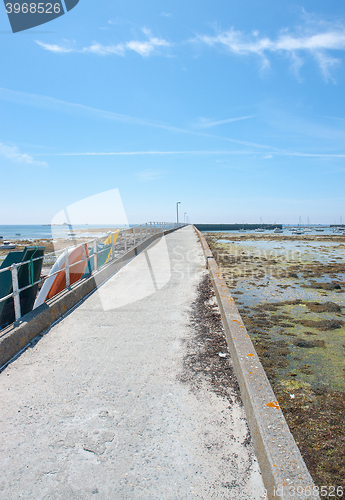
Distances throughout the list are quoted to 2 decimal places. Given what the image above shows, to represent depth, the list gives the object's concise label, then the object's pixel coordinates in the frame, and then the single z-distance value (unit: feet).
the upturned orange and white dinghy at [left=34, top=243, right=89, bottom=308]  21.01
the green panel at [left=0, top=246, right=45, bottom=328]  17.37
